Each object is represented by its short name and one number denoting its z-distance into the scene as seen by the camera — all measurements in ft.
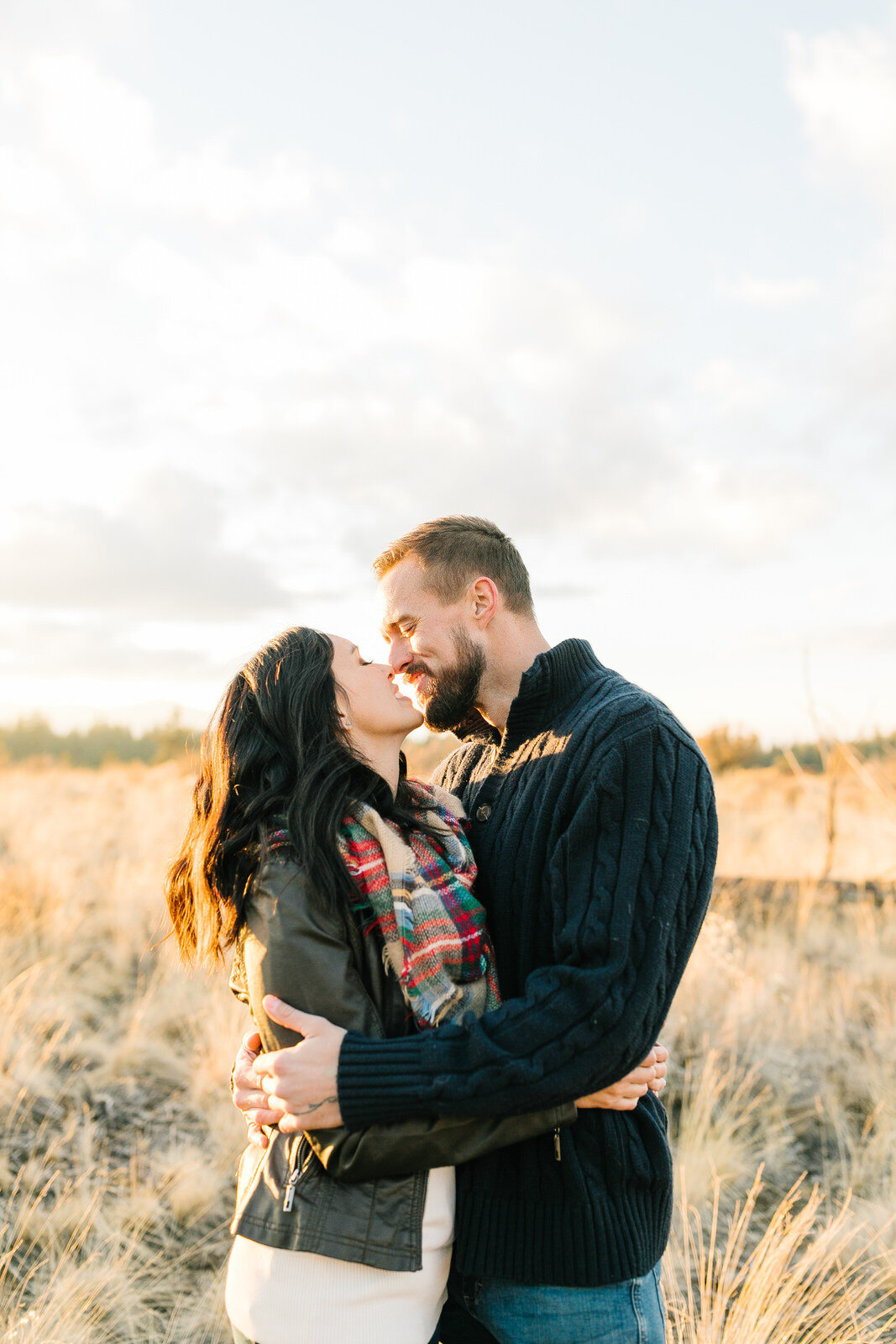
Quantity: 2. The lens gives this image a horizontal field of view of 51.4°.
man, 5.19
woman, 5.25
